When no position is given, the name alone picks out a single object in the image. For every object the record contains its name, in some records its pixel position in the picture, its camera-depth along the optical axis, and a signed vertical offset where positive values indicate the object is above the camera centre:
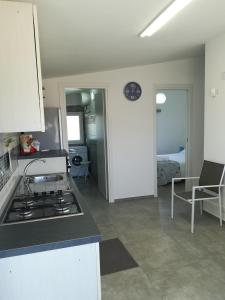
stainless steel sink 2.68 -0.56
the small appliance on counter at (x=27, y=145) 3.01 -0.20
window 6.71 -0.01
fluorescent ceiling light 1.78 +0.89
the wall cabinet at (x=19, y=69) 1.35 +0.34
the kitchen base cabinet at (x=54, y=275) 1.13 -0.71
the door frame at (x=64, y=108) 3.99 +0.32
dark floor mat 2.36 -1.37
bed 5.13 -0.96
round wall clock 4.19 +0.61
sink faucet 2.76 -0.42
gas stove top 1.47 -0.53
